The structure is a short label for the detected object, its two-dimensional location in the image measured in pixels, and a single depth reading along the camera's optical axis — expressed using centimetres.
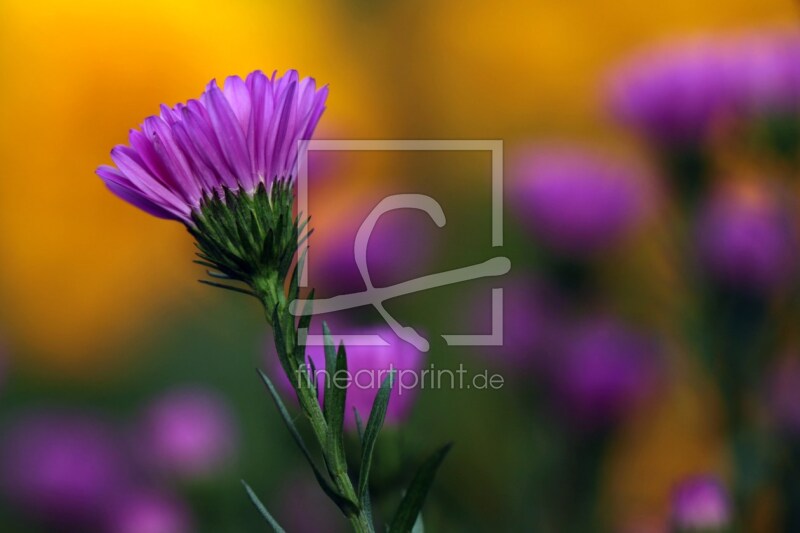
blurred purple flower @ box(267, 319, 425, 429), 34
